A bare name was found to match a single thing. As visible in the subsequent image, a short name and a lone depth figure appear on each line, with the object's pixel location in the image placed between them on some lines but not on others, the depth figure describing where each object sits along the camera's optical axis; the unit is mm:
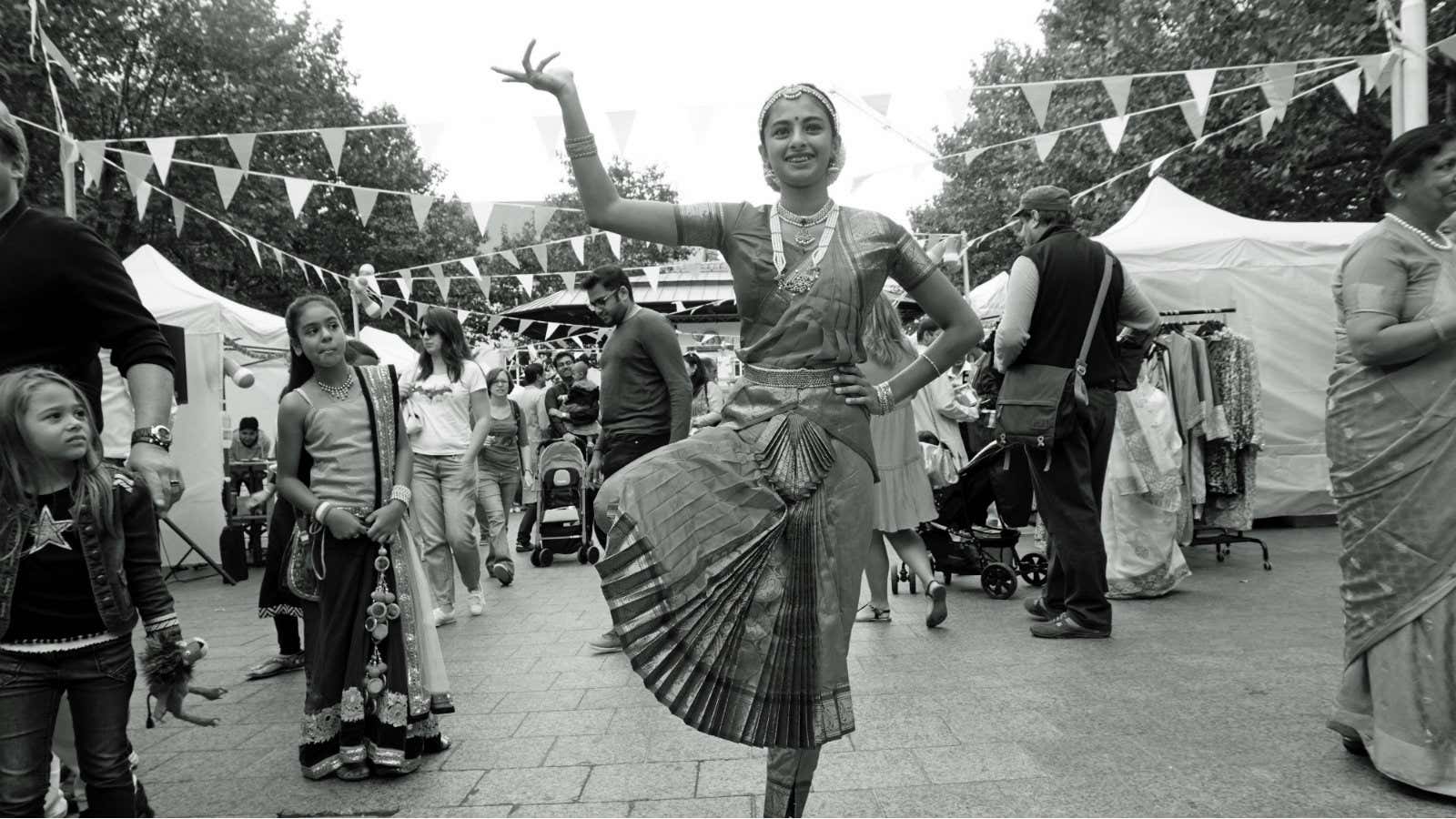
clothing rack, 7820
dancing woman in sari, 2248
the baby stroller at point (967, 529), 7273
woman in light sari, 3084
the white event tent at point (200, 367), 9961
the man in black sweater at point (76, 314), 2424
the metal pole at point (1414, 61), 7234
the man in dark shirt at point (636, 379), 5273
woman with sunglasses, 6223
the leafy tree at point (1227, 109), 13992
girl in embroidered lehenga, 3646
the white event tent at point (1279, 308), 9797
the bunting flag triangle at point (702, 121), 9227
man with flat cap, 5410
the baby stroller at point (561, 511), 10062
